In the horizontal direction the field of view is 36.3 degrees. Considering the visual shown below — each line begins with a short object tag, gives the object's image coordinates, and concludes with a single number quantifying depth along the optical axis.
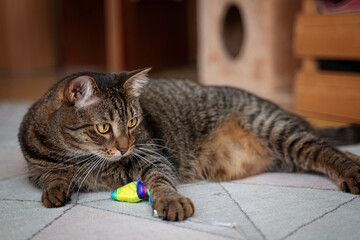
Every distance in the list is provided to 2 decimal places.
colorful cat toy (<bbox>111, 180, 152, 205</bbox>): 0.66
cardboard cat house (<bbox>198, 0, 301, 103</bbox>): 1.30
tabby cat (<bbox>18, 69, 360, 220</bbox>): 0.66
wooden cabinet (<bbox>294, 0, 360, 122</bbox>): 1.02
